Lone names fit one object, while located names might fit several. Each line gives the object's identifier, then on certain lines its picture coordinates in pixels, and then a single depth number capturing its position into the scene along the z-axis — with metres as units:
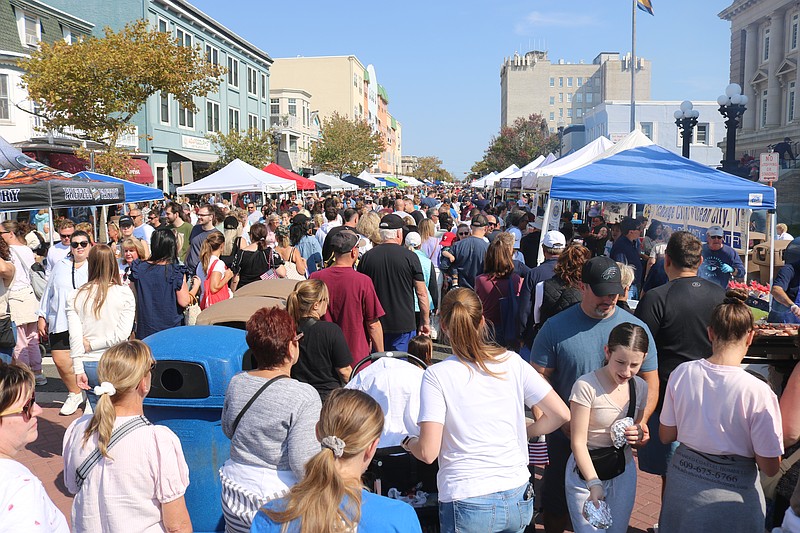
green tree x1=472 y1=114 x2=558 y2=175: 65.59
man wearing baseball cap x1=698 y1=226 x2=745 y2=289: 7.74
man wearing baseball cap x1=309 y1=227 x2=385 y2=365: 5.55
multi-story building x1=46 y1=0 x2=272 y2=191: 32.28
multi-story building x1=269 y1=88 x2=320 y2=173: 53.03
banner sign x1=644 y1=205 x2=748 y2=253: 10.12
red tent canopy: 19.57
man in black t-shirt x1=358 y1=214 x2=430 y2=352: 6.60
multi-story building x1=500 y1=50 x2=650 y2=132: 133.75
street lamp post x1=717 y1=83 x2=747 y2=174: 18.48
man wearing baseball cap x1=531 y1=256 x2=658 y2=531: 3.71
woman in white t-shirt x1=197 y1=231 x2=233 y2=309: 7.24
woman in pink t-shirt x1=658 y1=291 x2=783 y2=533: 3.14
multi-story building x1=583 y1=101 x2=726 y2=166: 51.84
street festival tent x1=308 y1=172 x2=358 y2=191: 28.14
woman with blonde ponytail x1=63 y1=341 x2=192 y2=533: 2.75
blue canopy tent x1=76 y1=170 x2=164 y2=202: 13.18
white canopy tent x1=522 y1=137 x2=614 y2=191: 14.72
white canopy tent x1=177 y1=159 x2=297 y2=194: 16.38
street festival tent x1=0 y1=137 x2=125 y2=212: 8.47
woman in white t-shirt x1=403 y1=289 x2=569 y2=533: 2.90
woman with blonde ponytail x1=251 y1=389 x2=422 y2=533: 2.01
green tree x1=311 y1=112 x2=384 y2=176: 51.72
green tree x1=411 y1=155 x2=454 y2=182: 133.25
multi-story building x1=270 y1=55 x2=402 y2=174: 83.88
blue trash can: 3.89
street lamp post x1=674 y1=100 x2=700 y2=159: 20.16
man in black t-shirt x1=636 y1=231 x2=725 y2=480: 4.46
